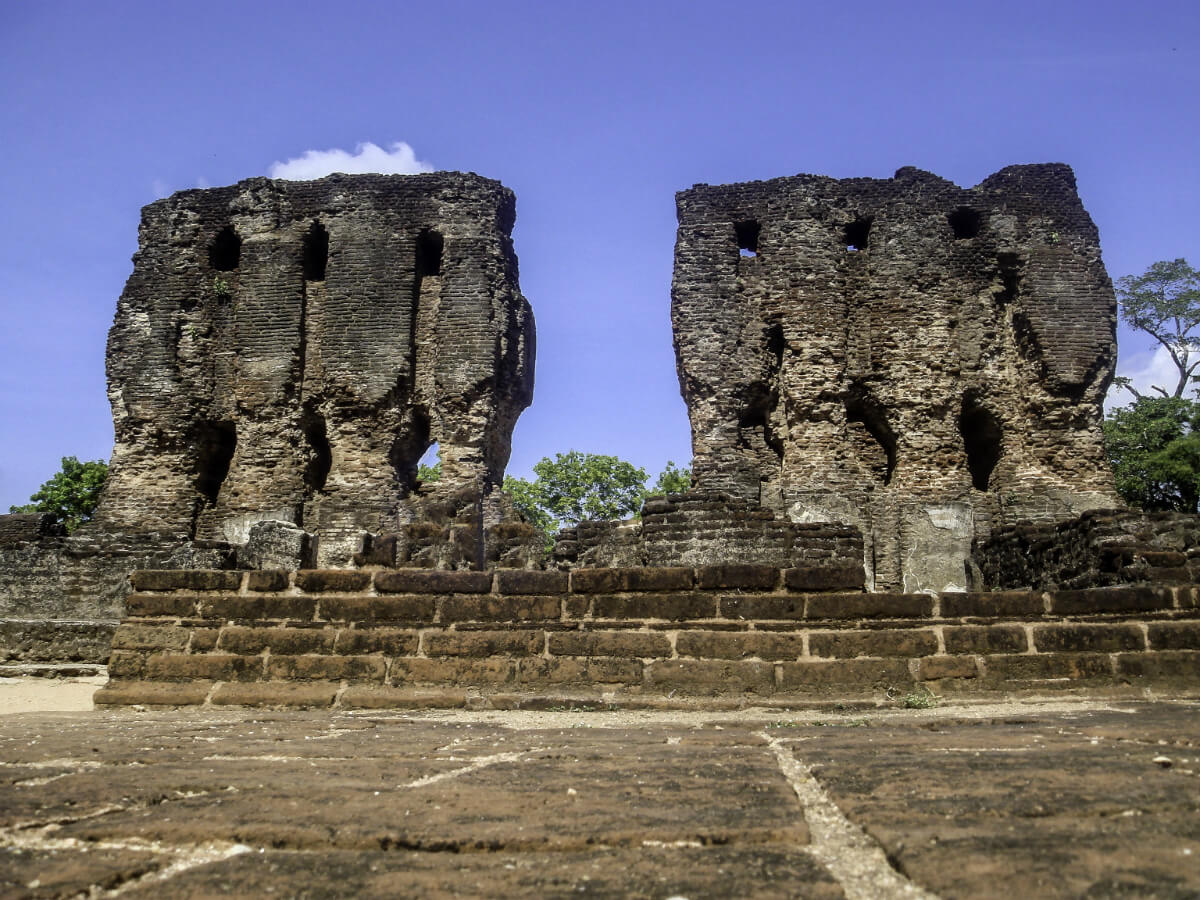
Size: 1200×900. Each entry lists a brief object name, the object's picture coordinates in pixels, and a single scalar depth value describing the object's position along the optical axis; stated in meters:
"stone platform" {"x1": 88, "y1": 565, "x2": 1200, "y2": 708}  5.10
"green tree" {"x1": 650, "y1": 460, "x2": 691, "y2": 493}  37.66
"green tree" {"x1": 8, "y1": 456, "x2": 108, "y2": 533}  29.45
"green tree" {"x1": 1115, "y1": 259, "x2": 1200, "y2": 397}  30.31
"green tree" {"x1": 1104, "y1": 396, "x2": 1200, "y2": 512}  23.94
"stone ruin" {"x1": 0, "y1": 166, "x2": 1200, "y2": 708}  16.69
